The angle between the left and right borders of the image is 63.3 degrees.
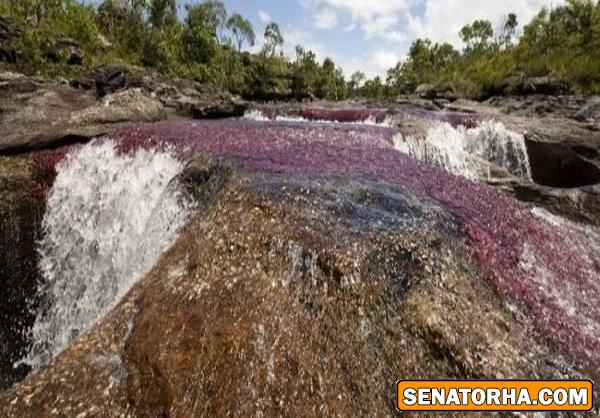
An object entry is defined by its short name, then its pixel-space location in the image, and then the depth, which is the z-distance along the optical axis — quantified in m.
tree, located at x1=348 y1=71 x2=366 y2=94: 126.69
